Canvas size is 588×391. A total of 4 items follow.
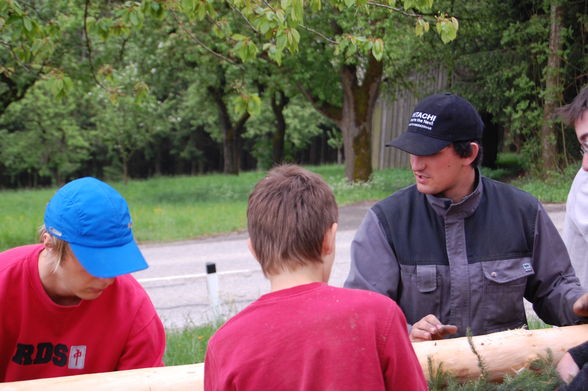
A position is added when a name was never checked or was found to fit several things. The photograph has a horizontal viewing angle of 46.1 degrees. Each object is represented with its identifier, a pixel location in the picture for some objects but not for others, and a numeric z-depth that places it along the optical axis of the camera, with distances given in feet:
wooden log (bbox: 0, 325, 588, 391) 8.16
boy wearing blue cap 7.89
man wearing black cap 9.42
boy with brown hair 5.60
